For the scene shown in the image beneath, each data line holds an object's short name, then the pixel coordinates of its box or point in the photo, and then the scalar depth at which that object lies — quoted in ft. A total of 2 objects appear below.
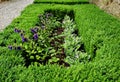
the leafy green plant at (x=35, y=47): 8.62
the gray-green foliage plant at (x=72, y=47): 8.86
